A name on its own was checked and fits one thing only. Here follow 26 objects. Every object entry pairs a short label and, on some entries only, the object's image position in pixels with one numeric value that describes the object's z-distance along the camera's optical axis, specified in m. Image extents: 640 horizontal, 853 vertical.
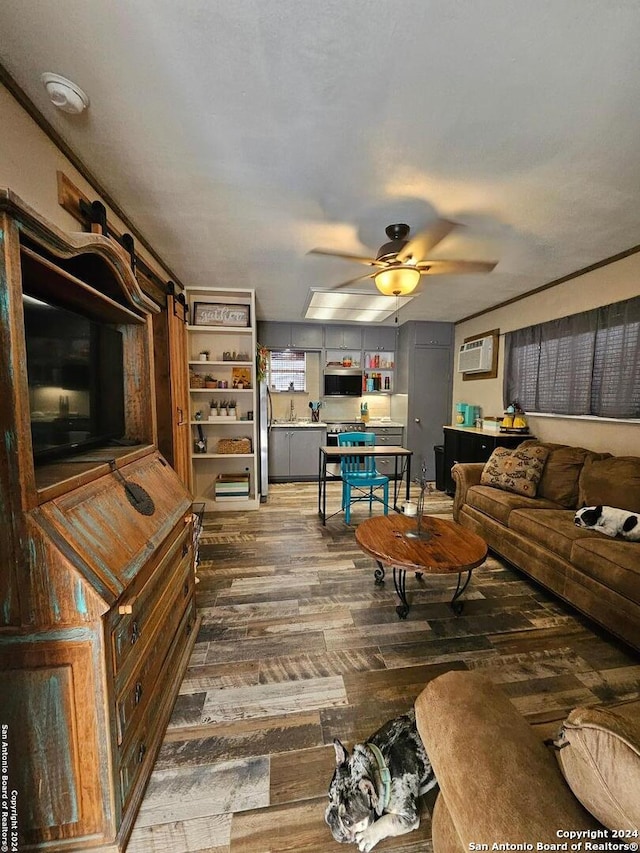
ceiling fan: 2.21
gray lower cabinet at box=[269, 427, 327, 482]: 5.09
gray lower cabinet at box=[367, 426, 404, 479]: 5.33
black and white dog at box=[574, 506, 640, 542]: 2.02
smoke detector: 1.21
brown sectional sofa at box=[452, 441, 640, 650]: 1.80
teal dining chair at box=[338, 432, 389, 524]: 3.51
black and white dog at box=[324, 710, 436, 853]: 1.00
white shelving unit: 3.78
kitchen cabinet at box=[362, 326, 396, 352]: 5.39
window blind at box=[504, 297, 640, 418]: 2.69
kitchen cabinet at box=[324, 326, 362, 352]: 5.31
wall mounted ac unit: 4.30
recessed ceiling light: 3.74
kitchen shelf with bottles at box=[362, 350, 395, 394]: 5.59
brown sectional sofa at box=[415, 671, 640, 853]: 0.50
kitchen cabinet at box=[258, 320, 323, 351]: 5.16
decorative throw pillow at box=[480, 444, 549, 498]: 2.89
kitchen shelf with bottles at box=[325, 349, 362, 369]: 5.44
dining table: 3.47
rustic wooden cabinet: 0.80
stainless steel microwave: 5.41
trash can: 4.82
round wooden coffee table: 1.73
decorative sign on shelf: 3.74
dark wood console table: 3.68
